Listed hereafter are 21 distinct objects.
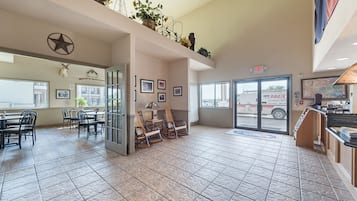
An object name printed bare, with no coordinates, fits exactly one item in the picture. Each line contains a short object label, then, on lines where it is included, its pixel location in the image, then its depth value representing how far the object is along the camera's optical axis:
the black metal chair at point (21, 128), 3.69
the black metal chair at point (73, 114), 6.89
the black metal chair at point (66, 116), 6.44
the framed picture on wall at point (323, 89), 4.32
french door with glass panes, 3.36
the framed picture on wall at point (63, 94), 7.22
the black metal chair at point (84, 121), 4.96
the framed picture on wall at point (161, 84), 5.44
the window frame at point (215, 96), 6.33
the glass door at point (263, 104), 5.29
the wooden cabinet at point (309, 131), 3.79
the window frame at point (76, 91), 7.76
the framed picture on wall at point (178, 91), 5.49
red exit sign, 5.52
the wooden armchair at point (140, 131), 4.00
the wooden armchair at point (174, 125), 4.94
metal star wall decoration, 2.99
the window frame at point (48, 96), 6.91
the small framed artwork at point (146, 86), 4.87
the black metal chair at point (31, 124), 4.02
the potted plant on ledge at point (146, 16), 3.85
